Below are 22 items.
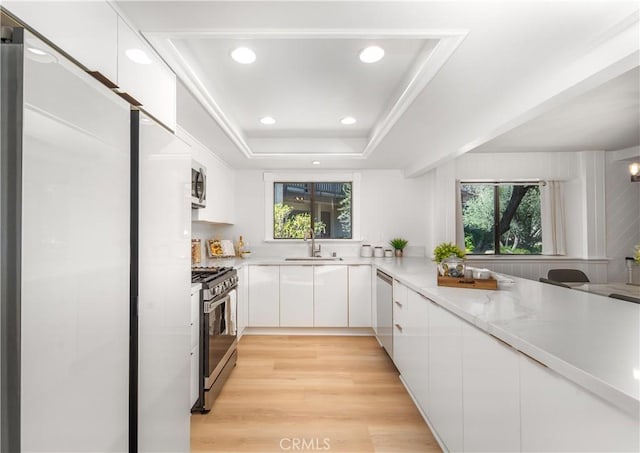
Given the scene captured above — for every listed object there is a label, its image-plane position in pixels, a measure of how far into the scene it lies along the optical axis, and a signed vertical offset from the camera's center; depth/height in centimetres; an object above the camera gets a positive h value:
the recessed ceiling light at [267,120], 321 +114
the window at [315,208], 459 +34
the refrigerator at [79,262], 68 -8
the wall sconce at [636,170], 282 +51
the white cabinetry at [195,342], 212 -73
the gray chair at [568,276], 340 -49
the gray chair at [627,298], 191 -41
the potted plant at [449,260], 205 -20
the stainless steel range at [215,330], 224 -75
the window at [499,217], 445 +18
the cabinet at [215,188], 318 +54
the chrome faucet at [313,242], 439 -14
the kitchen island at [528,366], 78 -44
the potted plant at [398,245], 437 -19
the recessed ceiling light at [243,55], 194 +110
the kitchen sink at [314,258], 422 -35
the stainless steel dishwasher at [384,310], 294 -78
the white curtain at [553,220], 427 +13
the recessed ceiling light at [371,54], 190 +107
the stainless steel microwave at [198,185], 289 +44
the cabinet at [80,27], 82 +61
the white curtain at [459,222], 422 +11
